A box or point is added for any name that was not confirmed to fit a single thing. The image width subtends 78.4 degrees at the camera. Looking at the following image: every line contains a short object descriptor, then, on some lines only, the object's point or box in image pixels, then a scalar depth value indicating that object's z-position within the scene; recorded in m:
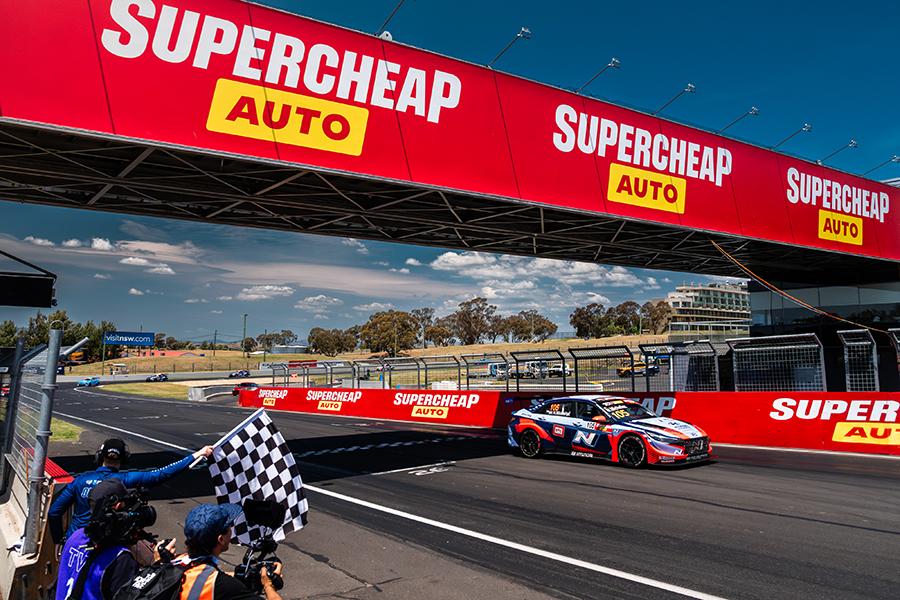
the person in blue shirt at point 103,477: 3.88
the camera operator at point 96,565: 3.25
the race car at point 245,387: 42.86
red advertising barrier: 11.95
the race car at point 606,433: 10.52
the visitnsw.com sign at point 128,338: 97.31
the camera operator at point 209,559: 2.54
